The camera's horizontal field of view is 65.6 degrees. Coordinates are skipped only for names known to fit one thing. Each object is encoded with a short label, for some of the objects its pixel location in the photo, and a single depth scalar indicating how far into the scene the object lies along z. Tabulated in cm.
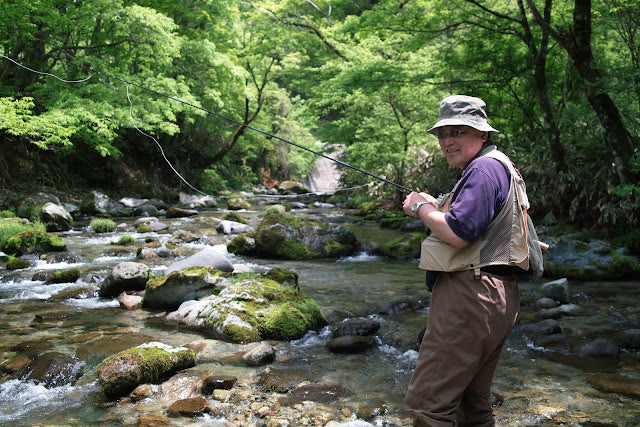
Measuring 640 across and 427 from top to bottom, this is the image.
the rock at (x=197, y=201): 2127
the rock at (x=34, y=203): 1363
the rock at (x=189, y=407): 366
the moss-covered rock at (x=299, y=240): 1093
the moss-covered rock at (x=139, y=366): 397
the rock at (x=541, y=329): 548
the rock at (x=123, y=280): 723
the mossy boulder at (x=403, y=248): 1073
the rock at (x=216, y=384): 405
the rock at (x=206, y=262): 786
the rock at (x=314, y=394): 389
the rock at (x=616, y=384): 400
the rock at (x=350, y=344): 511
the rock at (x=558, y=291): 694
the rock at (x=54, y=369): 423
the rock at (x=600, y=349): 486
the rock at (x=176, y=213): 1705
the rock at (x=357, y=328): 561
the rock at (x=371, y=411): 366
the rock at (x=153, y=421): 350
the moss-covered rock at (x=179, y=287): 665
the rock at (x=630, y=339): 505
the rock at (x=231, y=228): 1373
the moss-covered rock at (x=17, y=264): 885
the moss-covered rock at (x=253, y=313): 548
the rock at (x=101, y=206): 1694
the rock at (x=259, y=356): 466
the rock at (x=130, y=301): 671
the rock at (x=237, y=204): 2103
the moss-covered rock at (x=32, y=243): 1012
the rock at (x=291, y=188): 3051
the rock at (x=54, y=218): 1321
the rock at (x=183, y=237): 1204
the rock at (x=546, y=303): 671
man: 208
